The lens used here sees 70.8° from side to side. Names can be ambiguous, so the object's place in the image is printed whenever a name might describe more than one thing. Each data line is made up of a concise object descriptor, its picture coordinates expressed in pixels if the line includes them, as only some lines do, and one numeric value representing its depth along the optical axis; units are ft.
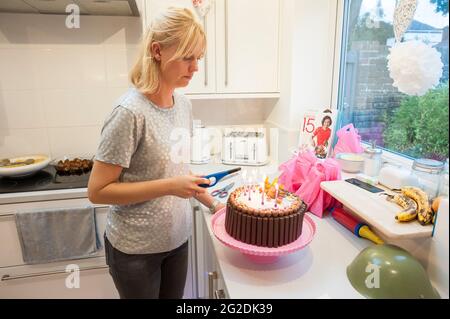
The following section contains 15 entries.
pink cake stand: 2.68
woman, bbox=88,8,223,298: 2.78
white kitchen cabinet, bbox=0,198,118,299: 4.88
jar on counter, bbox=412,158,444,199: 3.16
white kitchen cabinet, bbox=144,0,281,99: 5.55
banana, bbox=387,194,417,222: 2.81
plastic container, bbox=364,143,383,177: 4.43
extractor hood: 4.91
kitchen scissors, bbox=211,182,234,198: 4.40
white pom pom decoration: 3.14
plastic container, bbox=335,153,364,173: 4.59
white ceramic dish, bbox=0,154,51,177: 5.05
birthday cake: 2.74
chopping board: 2.66
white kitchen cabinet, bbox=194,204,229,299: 4.74
